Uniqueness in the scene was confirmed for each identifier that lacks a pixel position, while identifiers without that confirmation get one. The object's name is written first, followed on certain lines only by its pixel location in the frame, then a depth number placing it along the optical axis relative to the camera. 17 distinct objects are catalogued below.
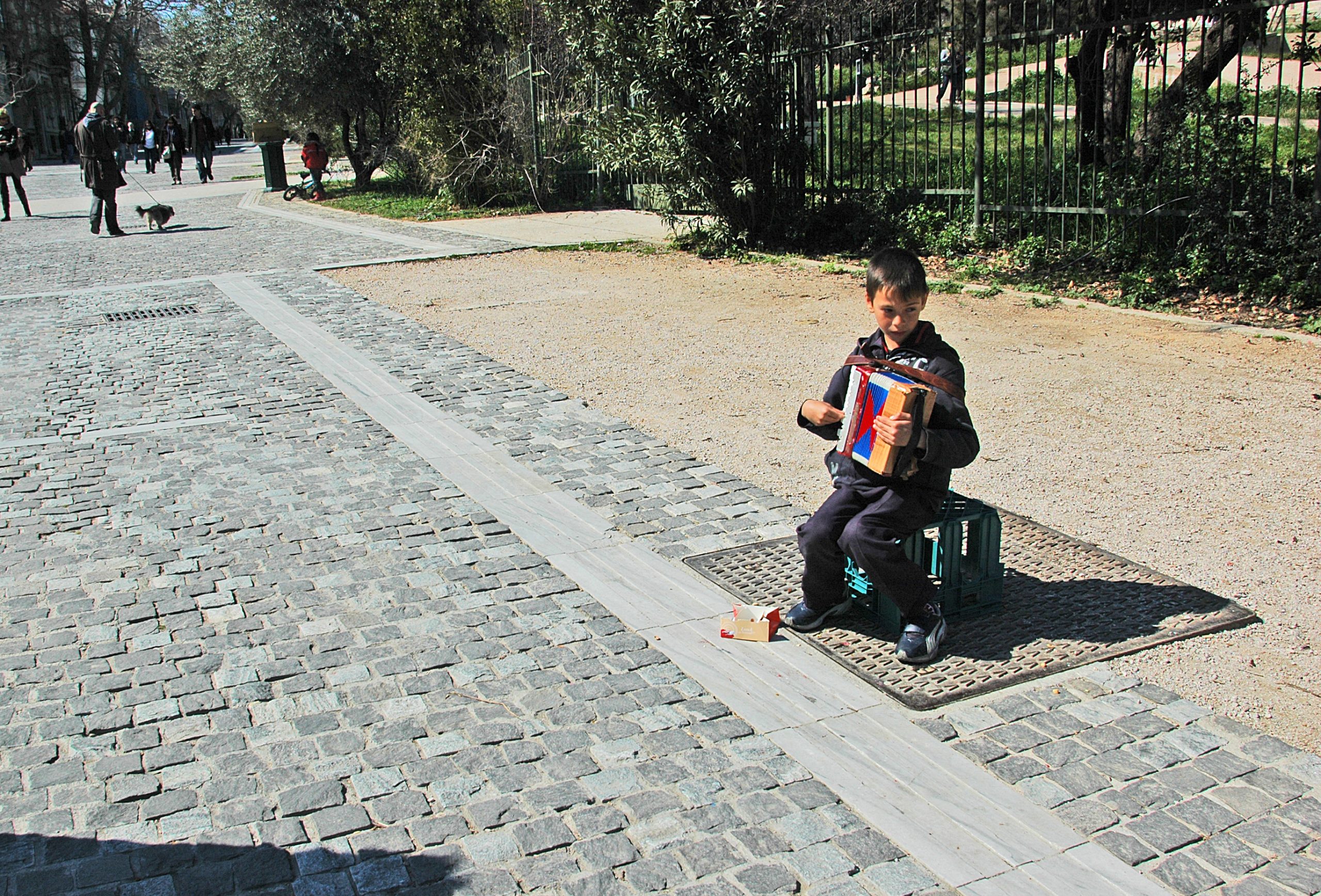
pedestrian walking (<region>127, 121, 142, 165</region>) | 44.69
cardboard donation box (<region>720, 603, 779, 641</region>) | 3.87
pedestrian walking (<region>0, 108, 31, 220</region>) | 21.00
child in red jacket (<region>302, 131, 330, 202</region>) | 24.38
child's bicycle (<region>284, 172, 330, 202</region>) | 24.84
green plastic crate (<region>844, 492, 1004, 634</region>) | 3.87
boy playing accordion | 3.61
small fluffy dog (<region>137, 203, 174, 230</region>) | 18.61
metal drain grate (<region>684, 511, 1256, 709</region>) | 3.59
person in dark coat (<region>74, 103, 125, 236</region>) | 17.66
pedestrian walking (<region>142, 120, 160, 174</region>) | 39.62
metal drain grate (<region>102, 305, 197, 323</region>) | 10.65
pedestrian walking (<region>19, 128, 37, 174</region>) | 22.48
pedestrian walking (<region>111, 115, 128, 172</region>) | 39.59
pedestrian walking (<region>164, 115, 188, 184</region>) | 33.00
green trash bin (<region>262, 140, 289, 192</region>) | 27.66
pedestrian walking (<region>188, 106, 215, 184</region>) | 33.19
